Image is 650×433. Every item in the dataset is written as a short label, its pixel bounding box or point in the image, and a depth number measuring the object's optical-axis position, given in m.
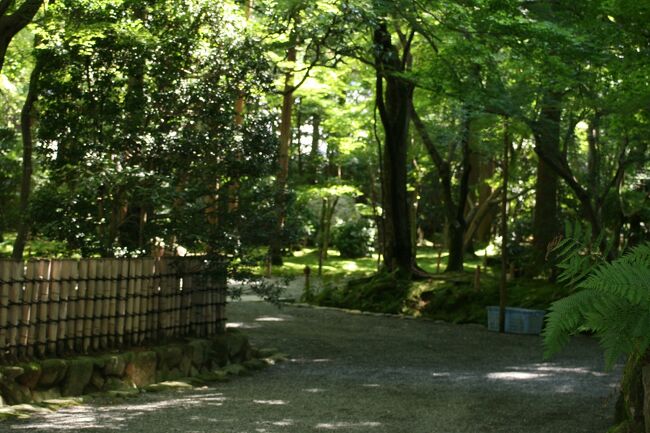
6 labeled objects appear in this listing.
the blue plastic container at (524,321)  17.45
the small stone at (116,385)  9.58
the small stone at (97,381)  9.43
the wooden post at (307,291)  22.30
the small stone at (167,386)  10.08
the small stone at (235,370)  11.80
